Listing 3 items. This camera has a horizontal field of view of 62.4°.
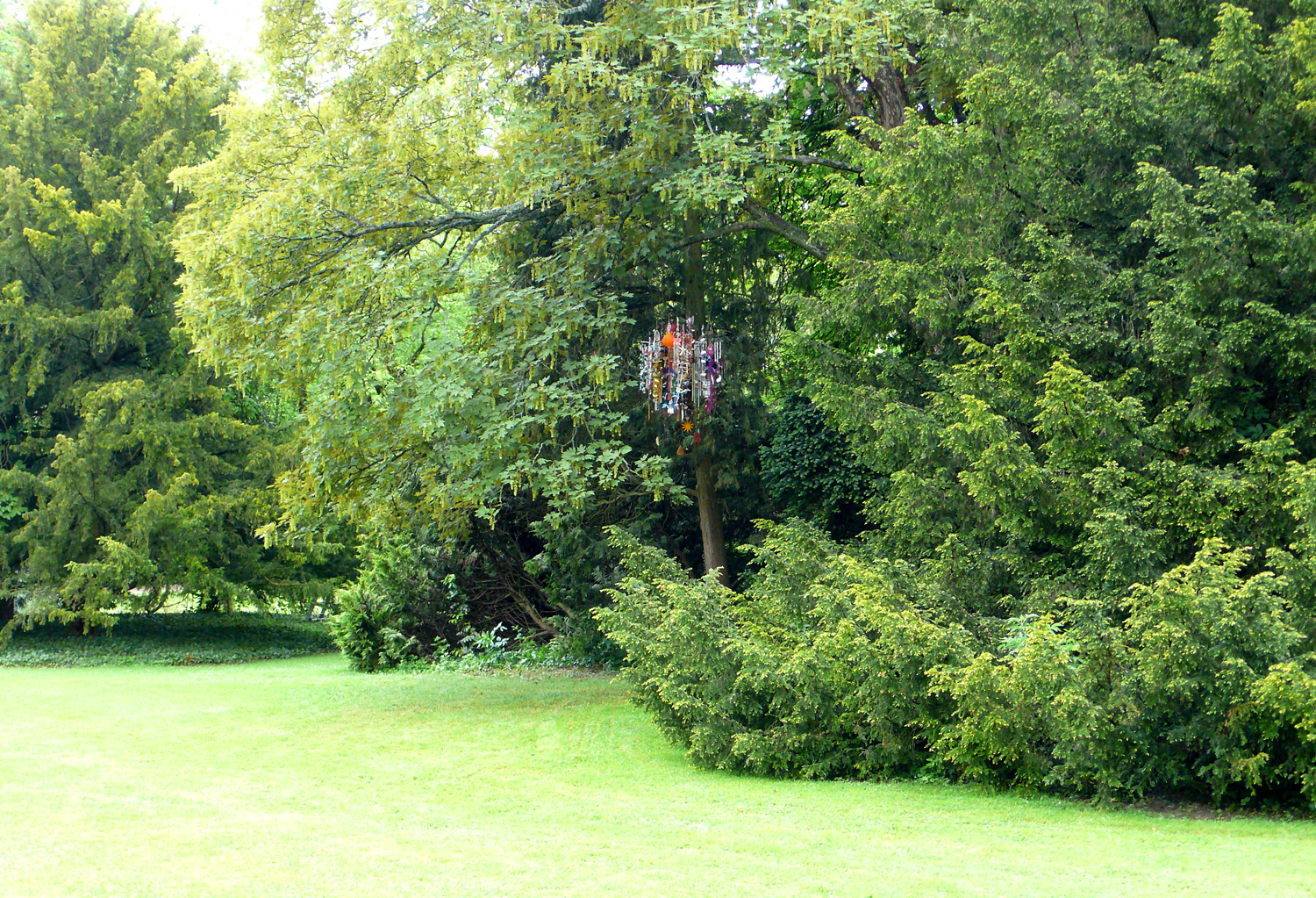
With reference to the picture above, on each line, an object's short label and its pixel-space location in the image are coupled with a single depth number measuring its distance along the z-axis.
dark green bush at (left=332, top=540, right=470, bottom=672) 17.55
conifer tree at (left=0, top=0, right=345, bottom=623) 19.95
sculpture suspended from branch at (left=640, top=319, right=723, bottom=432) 13.07
